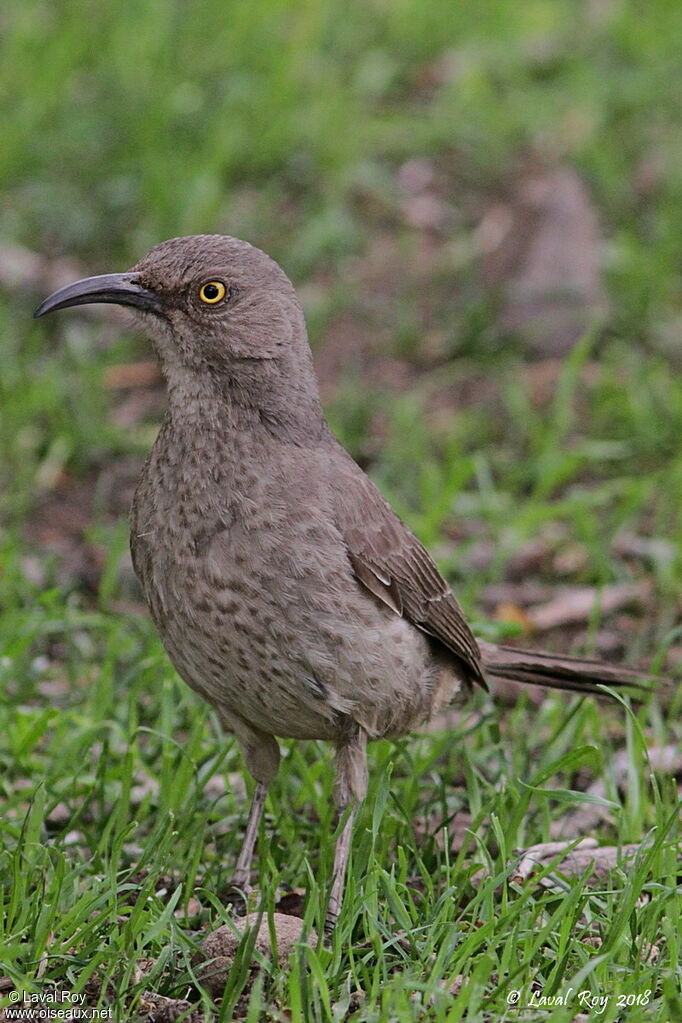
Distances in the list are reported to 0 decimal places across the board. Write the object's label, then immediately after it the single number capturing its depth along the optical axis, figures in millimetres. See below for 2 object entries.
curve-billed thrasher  8094
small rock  7246
